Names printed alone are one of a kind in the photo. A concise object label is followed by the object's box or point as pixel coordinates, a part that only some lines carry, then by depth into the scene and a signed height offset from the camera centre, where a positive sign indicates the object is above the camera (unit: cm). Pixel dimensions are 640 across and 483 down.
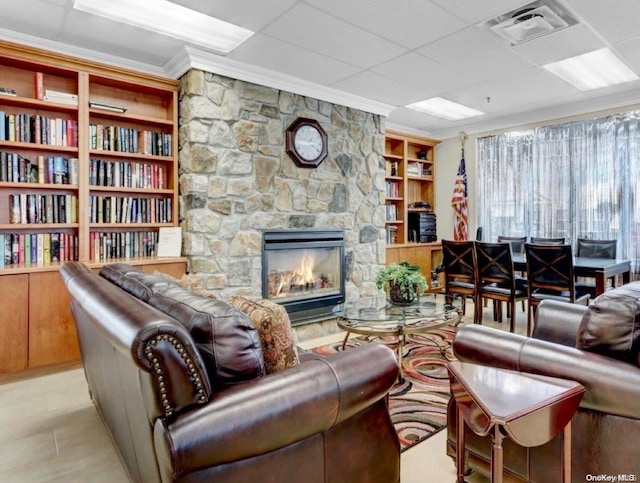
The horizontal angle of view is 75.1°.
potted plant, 316 -37
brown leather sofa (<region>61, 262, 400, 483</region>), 110 -50
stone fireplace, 362 +54
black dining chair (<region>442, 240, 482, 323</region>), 433 -37
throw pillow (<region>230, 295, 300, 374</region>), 146 -36
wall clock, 414 +94
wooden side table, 119 -51
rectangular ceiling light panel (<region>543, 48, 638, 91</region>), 372 +155
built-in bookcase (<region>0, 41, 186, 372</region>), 304 +47
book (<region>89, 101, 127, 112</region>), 343 +110
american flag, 605 +42
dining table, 367 -34
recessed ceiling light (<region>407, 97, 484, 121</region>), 505 +159
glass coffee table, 277 -58
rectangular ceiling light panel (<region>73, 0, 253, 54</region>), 277 +154
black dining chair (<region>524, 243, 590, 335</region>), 373 -41
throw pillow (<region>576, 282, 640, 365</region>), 142 -33
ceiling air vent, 281 +151
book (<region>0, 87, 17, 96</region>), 308 +110
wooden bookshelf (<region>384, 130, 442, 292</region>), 568 +45
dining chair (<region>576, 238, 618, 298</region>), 441 -19
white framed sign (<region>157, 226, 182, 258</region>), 365 -5
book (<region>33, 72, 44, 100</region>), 323 +119
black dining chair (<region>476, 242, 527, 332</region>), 406 -45
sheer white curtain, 469 +63
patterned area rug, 224 -102
